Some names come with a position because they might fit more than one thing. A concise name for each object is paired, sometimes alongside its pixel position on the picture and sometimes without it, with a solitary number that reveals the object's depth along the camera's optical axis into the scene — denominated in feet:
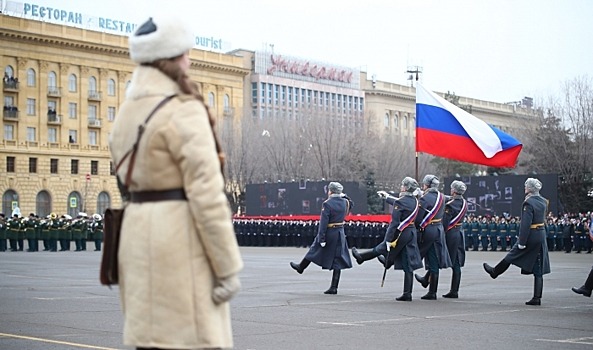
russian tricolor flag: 66.03
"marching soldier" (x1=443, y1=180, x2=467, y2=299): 53.01
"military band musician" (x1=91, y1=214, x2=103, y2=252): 140.89
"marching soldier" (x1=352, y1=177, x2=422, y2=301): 49.75
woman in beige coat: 14.70
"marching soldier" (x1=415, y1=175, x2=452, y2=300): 50.93
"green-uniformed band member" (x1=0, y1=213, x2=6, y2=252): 135.23
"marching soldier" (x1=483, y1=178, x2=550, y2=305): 47.55
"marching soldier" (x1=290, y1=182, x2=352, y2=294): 53.93
